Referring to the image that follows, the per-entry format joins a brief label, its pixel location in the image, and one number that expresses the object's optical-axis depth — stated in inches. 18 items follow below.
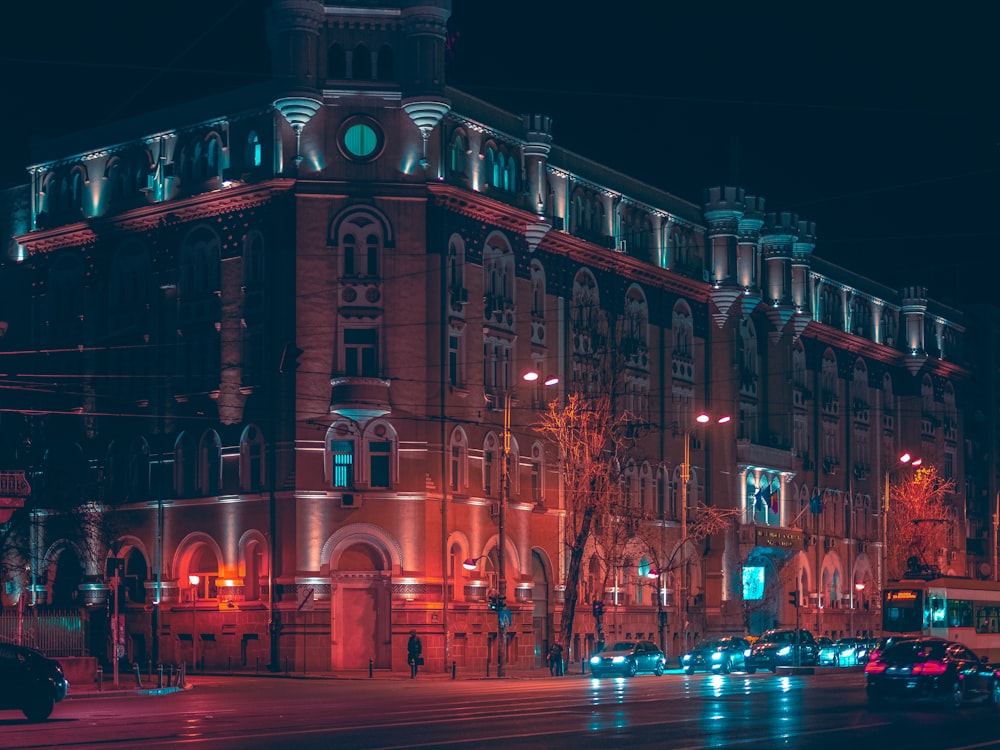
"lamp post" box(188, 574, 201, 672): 2623.0
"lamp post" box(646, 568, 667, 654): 2940.5
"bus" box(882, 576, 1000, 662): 2287.2
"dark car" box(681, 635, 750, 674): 2657.5
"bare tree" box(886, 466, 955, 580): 3966.5
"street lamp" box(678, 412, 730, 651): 2788.1
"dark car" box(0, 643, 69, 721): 1407.5
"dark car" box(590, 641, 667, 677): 2472.9
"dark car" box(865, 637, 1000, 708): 1504.7
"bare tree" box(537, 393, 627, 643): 2679.6
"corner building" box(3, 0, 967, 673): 2544.3
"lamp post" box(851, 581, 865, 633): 4035.4
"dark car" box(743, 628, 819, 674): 2677.2
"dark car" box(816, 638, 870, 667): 2972.4
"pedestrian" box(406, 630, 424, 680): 2416.7
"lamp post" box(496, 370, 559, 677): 2412.6
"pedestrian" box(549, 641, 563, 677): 2524.6
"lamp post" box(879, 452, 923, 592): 3237.2
